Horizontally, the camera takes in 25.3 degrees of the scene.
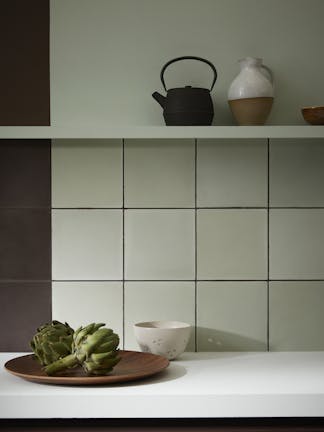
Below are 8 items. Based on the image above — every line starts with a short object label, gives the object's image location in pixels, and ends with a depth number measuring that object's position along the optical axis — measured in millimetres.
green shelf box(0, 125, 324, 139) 2230
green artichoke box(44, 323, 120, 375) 1891
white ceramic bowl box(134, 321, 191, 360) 2197
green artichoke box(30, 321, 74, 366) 1945
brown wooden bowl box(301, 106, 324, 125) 2242
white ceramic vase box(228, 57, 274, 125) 2271
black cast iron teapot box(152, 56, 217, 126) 2260
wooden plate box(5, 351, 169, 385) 1878
